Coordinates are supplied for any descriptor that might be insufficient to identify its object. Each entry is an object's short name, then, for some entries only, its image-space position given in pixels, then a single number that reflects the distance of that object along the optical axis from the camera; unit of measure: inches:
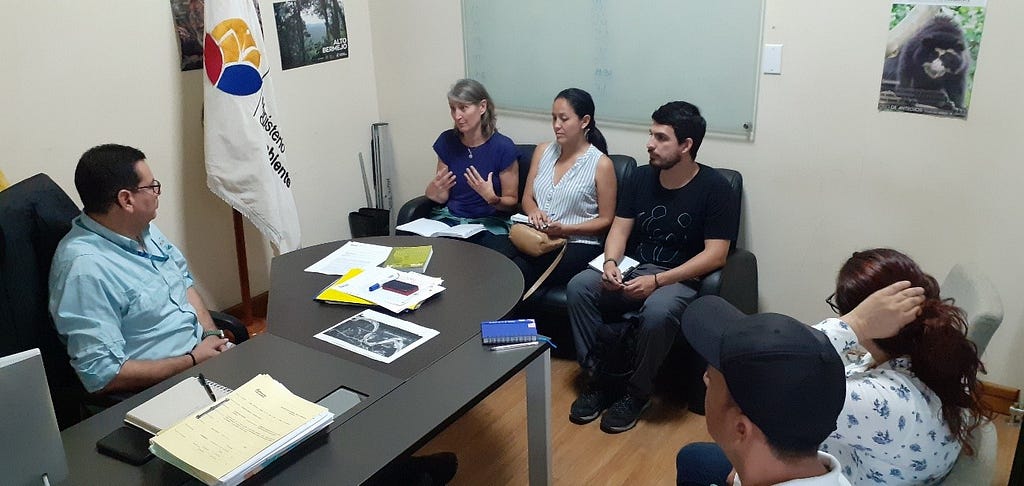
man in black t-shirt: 108.0
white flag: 120.2
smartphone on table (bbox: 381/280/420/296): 87.6
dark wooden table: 57.9
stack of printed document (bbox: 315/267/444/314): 85.1
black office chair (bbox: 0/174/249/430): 75.5
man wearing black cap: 42.4
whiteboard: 118.9
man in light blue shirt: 75.4
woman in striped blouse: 123.6
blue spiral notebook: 76.2
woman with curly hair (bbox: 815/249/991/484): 57.4
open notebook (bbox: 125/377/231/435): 60.4
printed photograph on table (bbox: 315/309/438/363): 74.9
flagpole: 134.6
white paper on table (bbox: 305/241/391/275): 97.2
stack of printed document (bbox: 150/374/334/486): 54.6
